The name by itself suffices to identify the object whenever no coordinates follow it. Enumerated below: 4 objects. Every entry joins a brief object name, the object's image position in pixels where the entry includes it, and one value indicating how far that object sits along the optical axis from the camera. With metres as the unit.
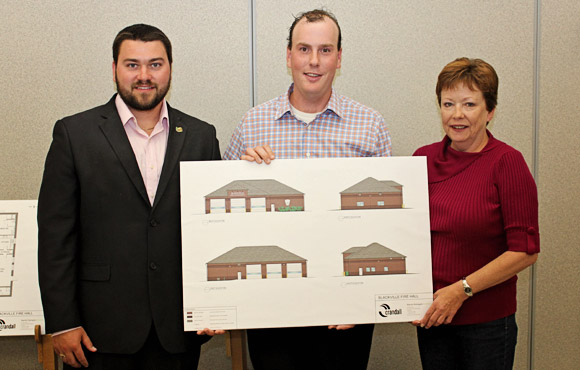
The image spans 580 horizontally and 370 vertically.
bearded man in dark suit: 1.74
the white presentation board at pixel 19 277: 2.33
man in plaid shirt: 2.00
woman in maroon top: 1.75
